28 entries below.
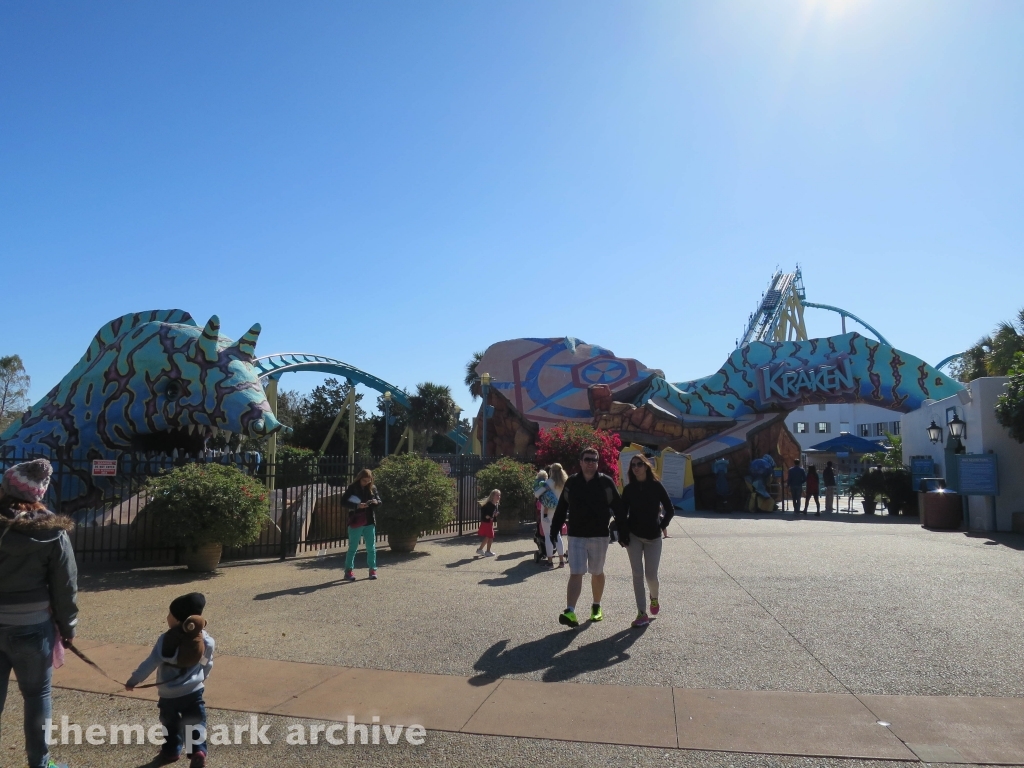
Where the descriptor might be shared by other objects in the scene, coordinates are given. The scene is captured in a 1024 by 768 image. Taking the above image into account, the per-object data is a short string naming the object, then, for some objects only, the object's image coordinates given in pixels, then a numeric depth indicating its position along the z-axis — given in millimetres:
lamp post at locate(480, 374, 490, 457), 28375
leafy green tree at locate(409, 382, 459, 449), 46156
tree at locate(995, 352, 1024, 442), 13255
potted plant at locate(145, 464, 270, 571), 9203
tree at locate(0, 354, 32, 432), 51344
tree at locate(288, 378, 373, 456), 46875
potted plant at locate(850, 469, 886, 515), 19672
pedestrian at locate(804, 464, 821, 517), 19559
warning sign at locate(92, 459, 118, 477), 10031
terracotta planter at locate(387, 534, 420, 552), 11352
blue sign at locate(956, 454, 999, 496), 13867
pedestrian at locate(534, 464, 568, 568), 9641
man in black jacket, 6477
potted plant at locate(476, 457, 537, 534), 13922
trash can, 14555
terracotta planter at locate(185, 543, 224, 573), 9453
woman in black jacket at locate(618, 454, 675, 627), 6555
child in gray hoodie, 3709
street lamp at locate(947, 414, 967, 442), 15383
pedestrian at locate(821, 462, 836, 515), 20531
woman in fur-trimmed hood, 3469
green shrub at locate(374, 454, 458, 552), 11180
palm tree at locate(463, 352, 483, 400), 46703
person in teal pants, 9133
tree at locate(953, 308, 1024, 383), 20484
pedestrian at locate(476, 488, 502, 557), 11203
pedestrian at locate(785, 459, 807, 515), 19316
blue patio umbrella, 28234
